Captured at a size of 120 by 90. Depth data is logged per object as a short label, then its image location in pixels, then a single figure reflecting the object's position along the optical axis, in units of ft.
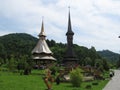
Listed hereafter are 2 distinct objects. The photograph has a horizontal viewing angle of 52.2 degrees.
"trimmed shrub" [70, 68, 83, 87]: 39.11
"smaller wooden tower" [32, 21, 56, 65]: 91.97
